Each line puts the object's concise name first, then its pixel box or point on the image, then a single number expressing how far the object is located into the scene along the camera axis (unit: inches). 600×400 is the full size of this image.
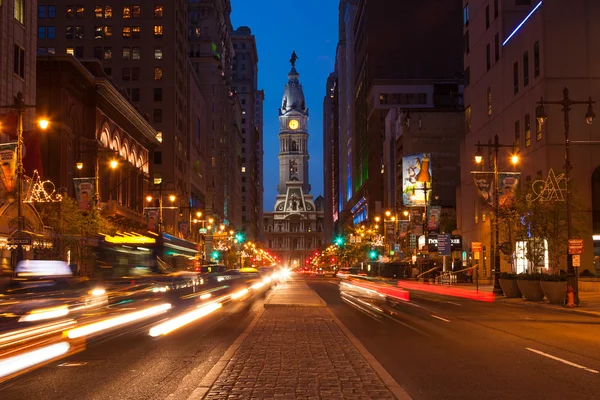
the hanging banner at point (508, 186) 1755.7
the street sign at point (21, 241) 1350.9
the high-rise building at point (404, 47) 5949.8
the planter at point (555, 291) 1423.5
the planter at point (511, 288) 1674.5
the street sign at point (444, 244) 2495.1
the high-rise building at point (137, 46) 4402.1
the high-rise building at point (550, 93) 2146.9
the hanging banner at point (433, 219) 2950.3
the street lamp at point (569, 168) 1358.3
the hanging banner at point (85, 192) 2314.2
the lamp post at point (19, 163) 1407.5
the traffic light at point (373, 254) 5044.3
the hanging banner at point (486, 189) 1852.9
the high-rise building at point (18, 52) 2139.5
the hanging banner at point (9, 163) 1540.4
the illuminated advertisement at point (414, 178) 3688.5
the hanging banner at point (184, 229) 3786.9
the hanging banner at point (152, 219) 3157.0
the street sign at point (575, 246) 1356.4
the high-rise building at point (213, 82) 6392.7
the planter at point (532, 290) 1534.2
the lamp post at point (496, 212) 1780.3
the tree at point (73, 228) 1937.0
